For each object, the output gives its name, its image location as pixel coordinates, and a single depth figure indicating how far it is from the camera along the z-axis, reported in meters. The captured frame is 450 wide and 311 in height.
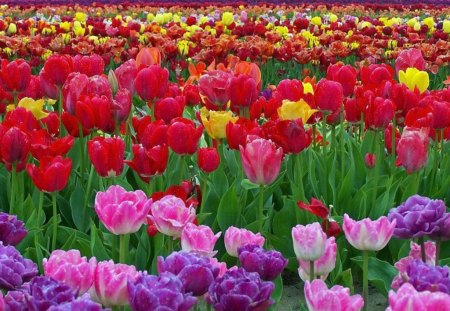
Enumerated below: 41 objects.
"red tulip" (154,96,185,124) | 2.90
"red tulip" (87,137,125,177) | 2.21
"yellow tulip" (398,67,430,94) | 3.32
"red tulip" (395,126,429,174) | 2.38
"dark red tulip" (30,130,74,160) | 2.38
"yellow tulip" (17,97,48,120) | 3.18
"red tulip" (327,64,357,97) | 3.21
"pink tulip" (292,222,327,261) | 1.60
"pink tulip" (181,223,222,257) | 1.64
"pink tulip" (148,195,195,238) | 1.76
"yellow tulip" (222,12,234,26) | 10.54
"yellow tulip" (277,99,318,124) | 2.72
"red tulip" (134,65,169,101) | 3.03
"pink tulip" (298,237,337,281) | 1.69
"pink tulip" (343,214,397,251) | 1.64
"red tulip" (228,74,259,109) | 2.95
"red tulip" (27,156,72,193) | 2.13
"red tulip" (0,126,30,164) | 2.28
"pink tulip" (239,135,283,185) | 2.11
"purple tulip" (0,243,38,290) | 1.45
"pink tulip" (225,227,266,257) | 1.74
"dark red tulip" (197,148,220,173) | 2.43
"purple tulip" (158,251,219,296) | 1.35
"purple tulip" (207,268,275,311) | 1.25
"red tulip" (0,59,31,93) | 3.22
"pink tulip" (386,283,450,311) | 1.11
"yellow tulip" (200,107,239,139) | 2.67
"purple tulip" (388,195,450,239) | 1.70
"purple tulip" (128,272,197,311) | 1.18
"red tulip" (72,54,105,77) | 3.45
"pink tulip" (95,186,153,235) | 1.67
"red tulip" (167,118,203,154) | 2.39
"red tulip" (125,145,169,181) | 2.21
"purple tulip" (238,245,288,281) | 1.53
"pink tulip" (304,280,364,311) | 1.27
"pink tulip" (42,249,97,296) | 1.41
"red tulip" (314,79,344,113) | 2.83
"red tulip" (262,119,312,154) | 2.37
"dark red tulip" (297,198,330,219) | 1.88
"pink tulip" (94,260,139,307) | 1.39
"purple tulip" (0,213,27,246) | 1.82
